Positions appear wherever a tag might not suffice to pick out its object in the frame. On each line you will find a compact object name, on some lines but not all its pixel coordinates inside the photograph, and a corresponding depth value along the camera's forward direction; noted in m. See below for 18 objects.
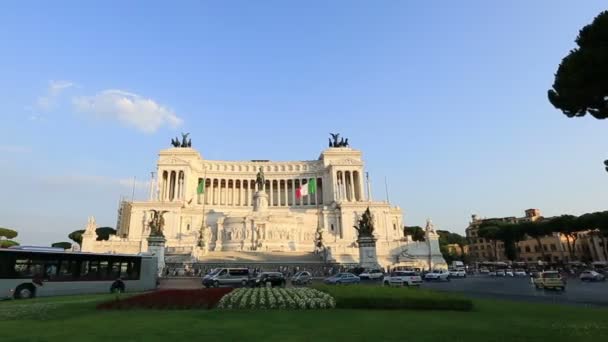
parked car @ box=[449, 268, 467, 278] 43.28
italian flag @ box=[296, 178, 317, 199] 71.75
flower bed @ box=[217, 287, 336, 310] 13.09
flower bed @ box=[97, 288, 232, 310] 13.19
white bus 19.23
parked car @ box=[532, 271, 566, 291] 24.50
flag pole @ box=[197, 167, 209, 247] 51.39
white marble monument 54.34
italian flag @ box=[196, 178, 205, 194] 72.30
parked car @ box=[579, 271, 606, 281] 35.50
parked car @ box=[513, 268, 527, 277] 46.43
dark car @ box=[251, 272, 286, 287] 25.42
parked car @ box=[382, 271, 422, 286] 27.23
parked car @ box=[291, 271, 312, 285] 29.02
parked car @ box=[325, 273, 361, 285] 27.92
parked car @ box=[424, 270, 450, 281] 35.69
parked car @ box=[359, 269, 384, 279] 31.91
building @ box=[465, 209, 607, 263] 82.12
